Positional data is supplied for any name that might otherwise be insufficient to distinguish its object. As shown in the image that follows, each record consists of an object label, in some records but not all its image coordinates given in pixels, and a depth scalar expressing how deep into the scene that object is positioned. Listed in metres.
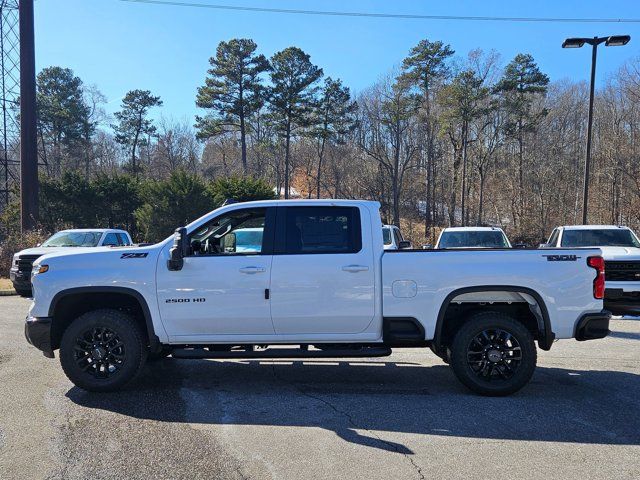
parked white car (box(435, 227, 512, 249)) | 15.02
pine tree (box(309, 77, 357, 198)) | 48.69
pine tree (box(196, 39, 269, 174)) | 44.44
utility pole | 22.22
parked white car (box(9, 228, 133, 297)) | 14.45
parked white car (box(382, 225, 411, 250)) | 14.11
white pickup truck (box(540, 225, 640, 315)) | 10.65
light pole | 17.41
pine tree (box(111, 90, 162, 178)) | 55.41
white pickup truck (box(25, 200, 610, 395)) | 5.59
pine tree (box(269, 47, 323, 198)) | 45.38
